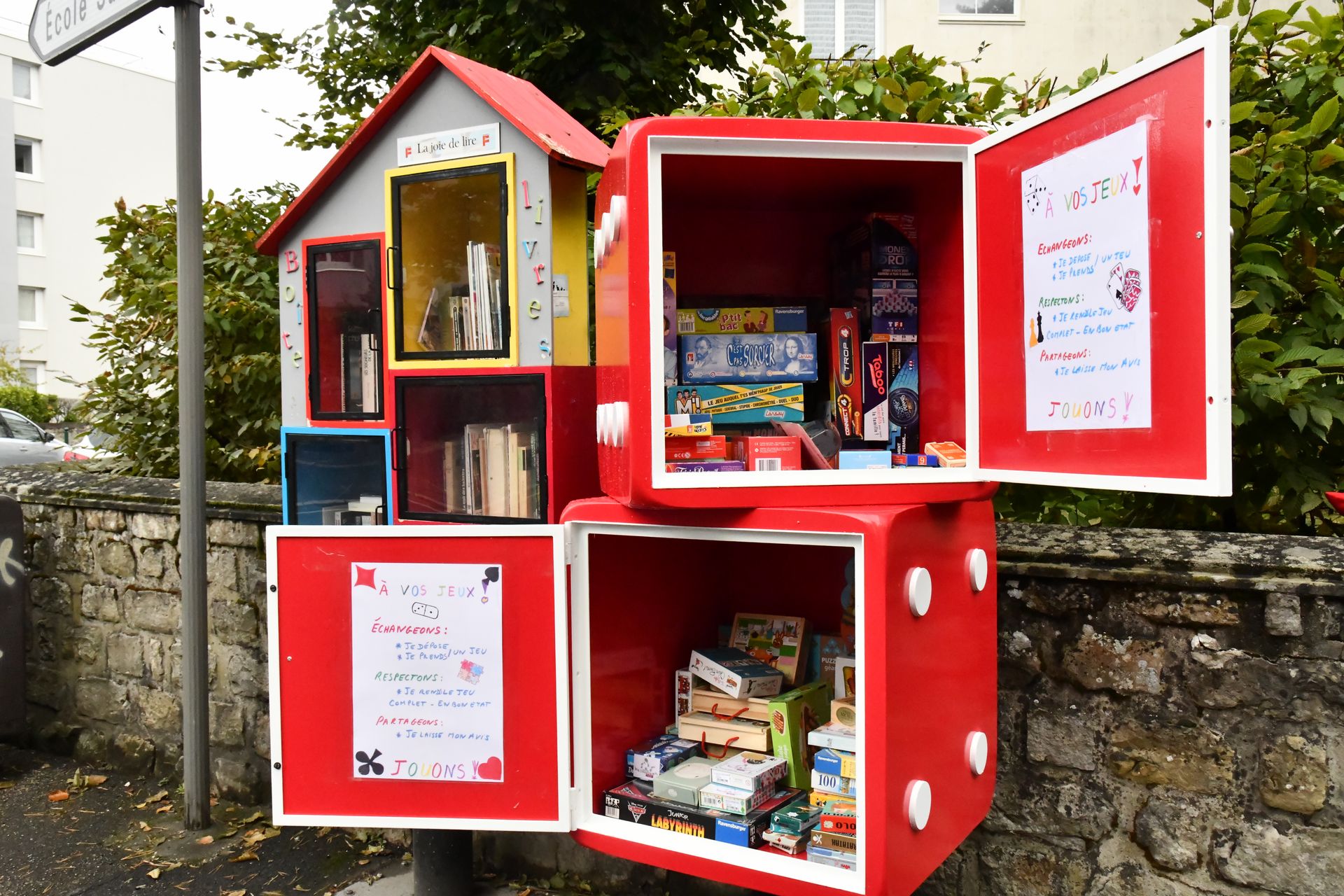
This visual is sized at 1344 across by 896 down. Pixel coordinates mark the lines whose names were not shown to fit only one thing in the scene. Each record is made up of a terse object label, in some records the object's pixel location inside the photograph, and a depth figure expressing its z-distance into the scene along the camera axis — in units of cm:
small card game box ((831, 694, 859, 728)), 239
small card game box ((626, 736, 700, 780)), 256
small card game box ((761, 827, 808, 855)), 226
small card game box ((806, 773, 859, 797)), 225
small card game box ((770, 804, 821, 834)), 228
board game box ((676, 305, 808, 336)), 258
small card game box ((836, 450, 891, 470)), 246
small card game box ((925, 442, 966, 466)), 234
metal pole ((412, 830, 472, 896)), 299
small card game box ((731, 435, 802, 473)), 233
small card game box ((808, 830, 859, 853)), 220
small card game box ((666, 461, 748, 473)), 226
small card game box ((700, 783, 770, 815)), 233
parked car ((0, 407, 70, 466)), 1455
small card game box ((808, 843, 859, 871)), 218
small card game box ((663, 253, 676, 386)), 248
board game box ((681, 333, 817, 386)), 255
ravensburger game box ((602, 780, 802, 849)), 229
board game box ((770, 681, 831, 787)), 251
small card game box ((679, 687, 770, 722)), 260
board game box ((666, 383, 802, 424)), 252
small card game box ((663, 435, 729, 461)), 231
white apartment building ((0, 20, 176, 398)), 3038
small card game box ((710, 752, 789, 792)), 237
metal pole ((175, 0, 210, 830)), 375
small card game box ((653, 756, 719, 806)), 241
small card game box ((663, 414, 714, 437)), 229
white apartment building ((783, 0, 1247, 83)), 1012
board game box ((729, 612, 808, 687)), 276
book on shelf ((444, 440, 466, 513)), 295
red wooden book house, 269
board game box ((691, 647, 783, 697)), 261
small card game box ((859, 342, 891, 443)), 256
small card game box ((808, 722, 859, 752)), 226
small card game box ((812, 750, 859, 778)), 225
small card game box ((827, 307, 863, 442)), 257
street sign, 347
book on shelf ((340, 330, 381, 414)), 311
